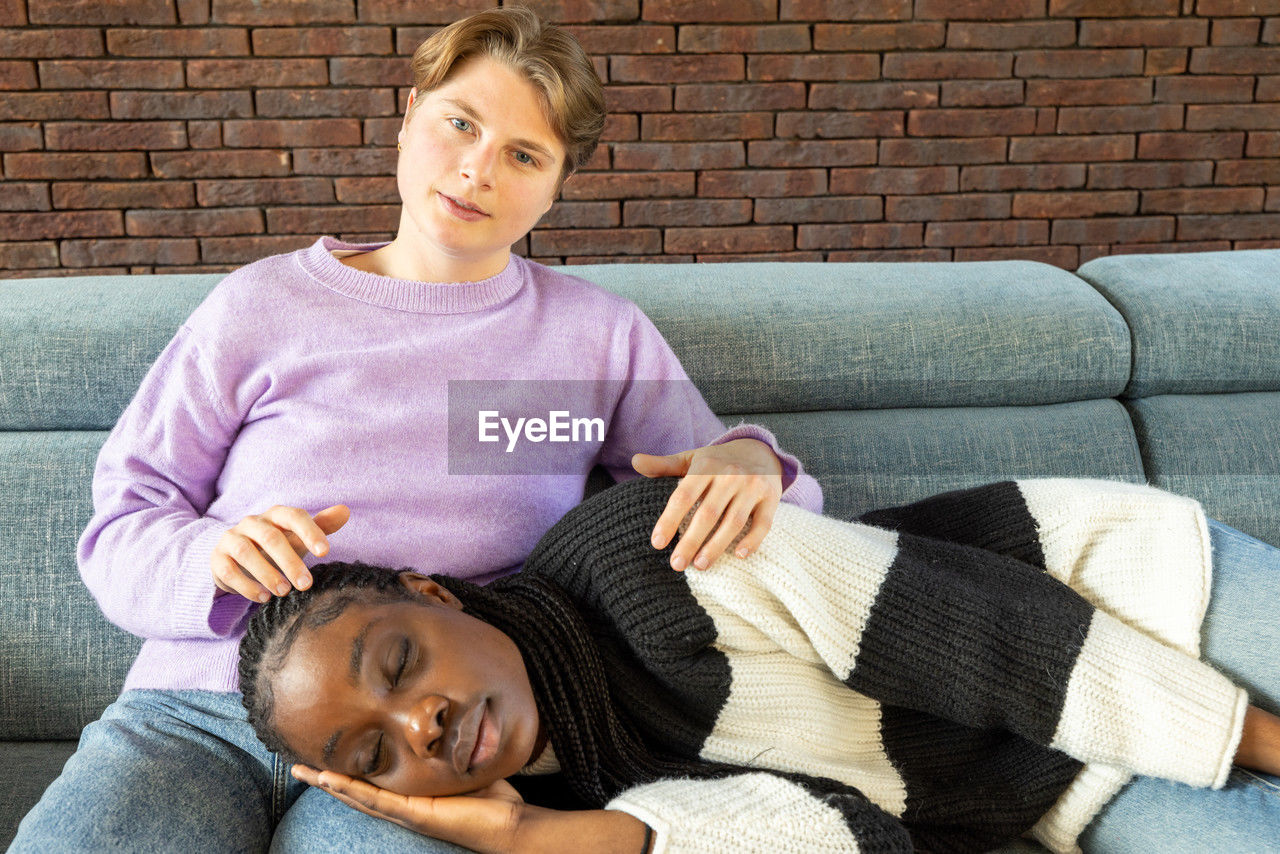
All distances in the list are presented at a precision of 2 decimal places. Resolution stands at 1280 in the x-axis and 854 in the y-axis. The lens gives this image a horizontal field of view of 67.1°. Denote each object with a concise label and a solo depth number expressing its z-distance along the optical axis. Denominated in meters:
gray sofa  1.40
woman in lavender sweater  1.04
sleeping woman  0.89
